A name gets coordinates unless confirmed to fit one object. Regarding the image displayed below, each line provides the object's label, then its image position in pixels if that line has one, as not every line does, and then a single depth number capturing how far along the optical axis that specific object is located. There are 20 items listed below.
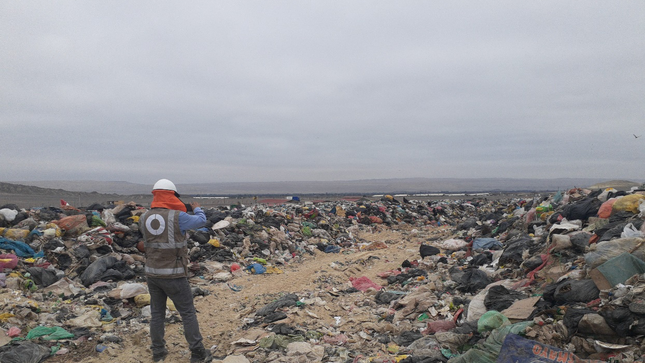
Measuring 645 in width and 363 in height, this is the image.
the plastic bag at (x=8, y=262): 6.18
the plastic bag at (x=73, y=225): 8.26
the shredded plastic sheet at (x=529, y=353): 2.86
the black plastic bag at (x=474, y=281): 5.70
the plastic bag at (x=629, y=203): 6.32
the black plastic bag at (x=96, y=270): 6.60
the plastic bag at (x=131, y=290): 5.69
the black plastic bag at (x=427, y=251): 9.37
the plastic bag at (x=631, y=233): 4.66
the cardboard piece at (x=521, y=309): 3.78
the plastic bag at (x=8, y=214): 8.70
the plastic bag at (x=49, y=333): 4.26
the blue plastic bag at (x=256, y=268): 8.62
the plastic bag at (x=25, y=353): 3.72
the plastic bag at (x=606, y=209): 6.60
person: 3.79
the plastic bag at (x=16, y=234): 7.85
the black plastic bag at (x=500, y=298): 4.33
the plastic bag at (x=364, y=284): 6.95
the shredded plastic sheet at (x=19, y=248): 7.07
